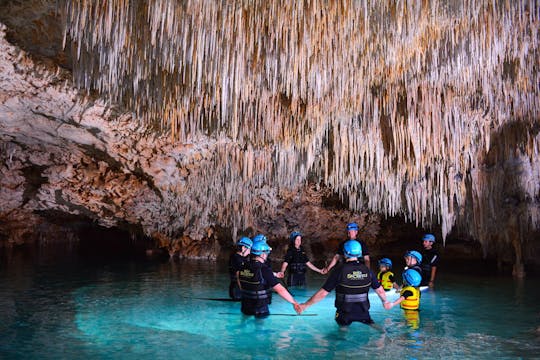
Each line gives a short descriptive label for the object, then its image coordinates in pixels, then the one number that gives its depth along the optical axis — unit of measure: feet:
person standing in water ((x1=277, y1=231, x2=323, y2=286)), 30.89
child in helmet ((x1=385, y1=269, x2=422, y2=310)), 22.65
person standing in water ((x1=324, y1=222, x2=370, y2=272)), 27.27
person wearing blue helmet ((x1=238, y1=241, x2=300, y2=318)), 21.11
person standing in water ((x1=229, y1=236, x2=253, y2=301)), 23.93
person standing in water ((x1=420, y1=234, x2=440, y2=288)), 31.50
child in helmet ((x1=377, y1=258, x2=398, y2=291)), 29.75
